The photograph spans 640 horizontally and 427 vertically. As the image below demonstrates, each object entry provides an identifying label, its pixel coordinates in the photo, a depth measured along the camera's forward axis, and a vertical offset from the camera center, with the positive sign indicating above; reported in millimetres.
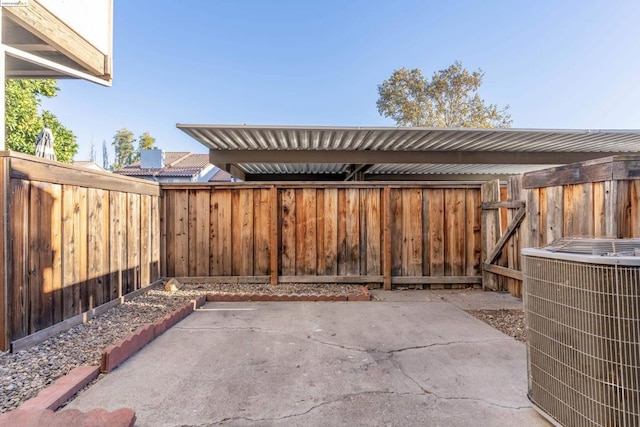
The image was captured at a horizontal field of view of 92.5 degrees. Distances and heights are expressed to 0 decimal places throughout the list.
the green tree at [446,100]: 15695 +6259
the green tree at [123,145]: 37500 +9674
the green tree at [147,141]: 34188 +9097
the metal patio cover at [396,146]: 4992 +1400
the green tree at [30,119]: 11141 +4110
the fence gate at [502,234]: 4133 -227
